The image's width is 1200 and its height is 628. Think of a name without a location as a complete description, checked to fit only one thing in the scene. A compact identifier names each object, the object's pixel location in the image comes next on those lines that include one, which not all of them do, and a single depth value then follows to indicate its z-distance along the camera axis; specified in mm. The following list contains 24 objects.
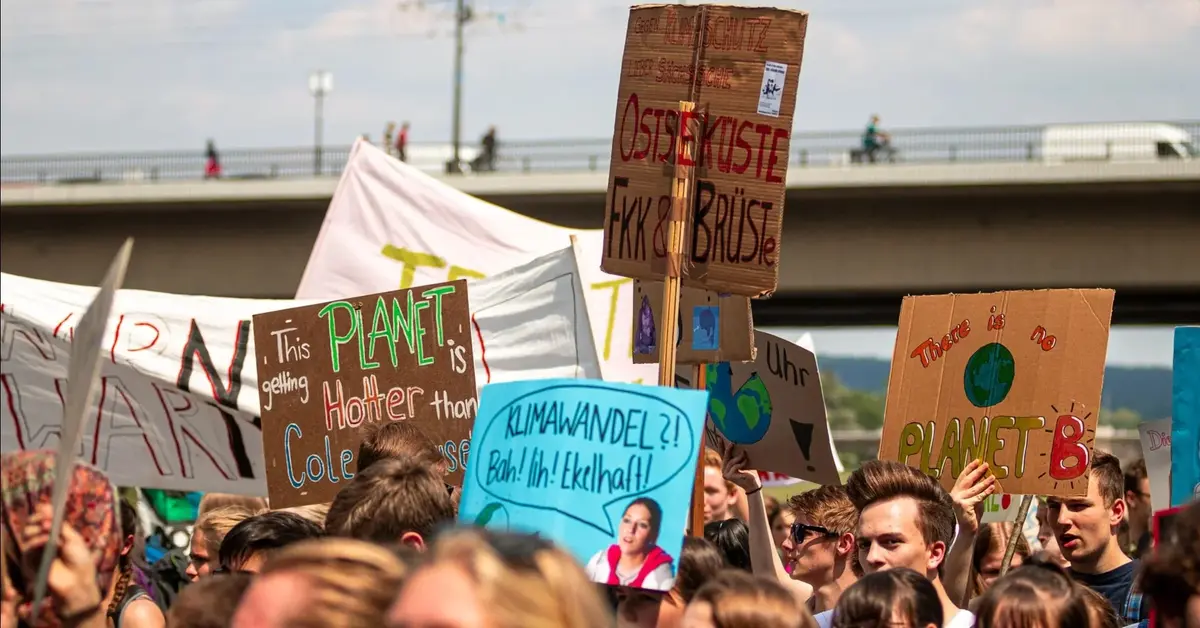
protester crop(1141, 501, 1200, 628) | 5895
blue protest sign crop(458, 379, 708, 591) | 7941
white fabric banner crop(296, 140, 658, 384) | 19703
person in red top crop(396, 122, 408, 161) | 57656
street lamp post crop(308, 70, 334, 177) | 95437
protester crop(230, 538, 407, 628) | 4785
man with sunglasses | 11094
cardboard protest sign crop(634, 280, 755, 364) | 10977
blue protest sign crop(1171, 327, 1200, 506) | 10148
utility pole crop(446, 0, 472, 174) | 87562
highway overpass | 45094
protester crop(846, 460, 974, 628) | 9453
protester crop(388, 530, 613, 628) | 4285
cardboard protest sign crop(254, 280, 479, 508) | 13367
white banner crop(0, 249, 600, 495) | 16141
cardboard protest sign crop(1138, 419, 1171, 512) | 14039
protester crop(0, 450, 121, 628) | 5355
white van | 43781
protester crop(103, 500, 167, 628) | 8522
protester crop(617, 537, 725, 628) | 8109
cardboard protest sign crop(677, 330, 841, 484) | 13203
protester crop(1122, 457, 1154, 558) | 15211
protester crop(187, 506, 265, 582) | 11023
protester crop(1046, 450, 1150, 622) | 10969
